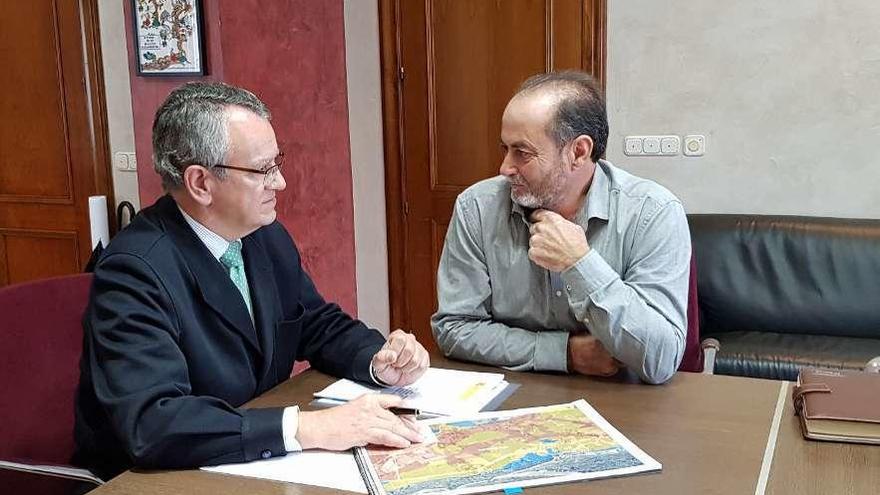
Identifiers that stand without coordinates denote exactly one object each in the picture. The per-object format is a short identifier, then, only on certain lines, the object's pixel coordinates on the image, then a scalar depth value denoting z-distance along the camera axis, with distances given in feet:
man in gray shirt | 5.43
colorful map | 3.91
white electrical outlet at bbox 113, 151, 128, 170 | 12.53
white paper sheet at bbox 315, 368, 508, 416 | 4.87
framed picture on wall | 9.41
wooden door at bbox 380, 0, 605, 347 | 11.82
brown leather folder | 4.24
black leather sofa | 10.36
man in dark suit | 4.23
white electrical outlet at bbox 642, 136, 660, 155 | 11.69
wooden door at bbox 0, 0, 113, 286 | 12.42
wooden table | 3.85
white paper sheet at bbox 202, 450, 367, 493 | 3.95
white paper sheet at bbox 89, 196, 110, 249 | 12.34
